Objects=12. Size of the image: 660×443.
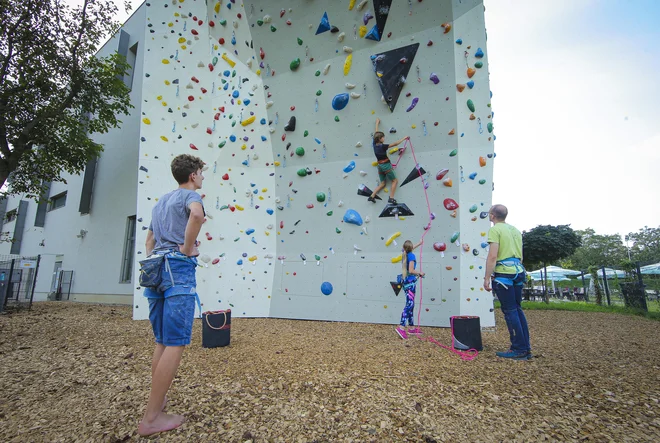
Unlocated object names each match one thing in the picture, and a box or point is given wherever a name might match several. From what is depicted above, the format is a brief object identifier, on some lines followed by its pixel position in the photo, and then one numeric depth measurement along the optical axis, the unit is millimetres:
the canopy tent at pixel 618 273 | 9916
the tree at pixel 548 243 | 14109
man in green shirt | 3076
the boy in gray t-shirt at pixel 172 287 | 1624
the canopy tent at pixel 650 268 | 7325
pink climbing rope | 4136
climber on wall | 5213
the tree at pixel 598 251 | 41875
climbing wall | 5004
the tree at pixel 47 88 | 7055
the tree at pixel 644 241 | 43569
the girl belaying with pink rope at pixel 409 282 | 4332
